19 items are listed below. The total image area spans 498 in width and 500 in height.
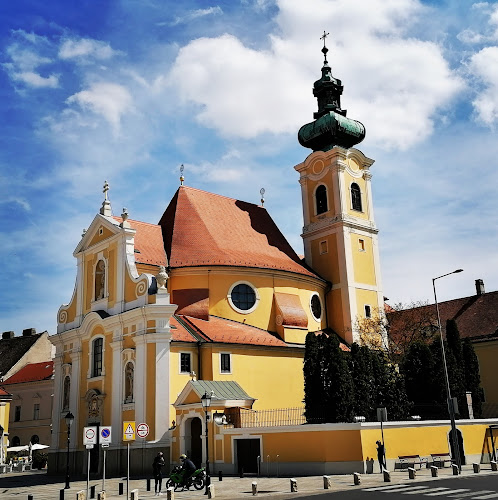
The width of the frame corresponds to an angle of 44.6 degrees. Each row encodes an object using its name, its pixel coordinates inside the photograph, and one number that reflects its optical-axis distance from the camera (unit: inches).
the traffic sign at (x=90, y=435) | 719.1
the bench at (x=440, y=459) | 943.0
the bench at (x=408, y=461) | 935.3
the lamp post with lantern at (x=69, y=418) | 1007.6
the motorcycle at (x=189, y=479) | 820.6
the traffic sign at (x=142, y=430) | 782.5
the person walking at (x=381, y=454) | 889.2
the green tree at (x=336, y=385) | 1045.2
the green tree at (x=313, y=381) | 1068.5
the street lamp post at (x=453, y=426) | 865.5
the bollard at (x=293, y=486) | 716.0
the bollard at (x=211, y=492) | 716.0
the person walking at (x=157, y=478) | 796.6
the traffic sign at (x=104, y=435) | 725.9
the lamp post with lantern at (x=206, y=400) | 865.5
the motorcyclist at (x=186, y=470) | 818.8
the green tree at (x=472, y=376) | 1246.9
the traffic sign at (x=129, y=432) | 748.6
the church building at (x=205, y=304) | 1129.2
